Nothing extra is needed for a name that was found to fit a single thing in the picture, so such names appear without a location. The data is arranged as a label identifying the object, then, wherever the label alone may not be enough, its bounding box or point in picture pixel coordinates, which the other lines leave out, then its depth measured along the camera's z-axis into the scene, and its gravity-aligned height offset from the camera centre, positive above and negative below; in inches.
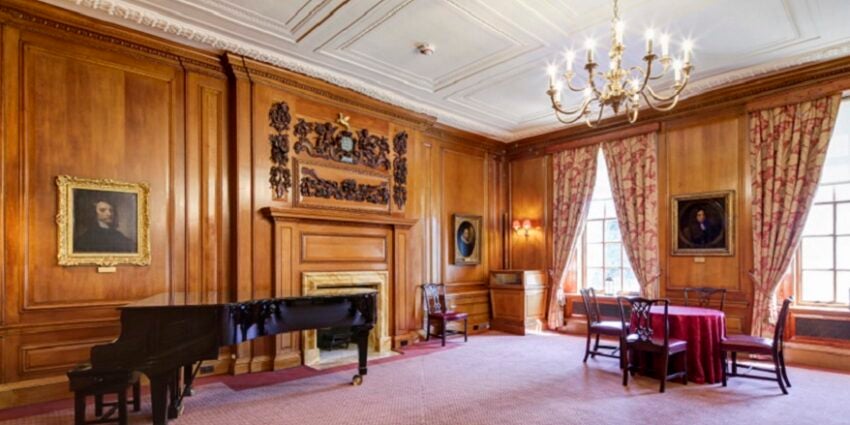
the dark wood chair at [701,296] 233.0 -40.2
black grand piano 123.6 -33.4
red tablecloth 184.7 -47.8
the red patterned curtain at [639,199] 263.0 +11.4
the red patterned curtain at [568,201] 298.2 +11.8
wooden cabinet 299.4 -53.0
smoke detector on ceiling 198.3 +73.5
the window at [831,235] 213.9 -8.1
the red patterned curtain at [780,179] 211.5 +17.9
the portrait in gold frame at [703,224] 238.7 -3.1
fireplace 216.7 -33.1
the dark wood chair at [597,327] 206.7 -49.1
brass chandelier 133.9 +43.9
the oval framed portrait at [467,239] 306.3 -12.6
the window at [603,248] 289.6 -18.7
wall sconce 323.0 -4.6
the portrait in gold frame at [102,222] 162.6 +0.0
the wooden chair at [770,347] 171.9 -48.3
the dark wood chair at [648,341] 176.1 -47.7
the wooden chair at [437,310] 263.3 -53.1
